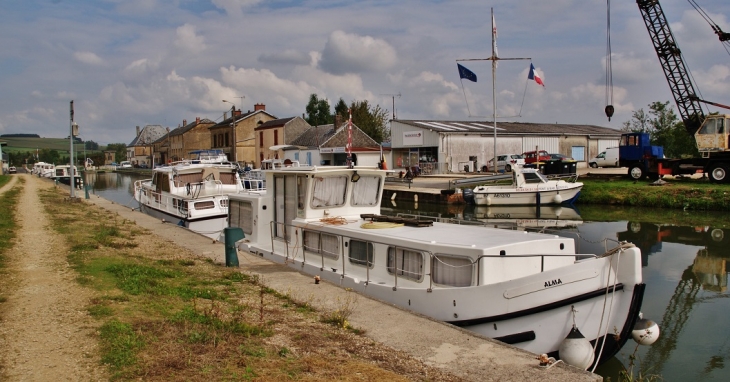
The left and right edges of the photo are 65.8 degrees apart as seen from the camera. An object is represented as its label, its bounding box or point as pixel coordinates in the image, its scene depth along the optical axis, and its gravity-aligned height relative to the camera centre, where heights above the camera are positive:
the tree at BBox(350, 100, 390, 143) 72.94 +6.42
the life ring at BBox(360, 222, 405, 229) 11.02 -1.09
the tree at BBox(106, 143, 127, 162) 154.12 +5.46
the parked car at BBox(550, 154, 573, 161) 47.81 +0.89
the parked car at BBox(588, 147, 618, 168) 44.88 +0.63
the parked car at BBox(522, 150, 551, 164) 46.03 +0.90
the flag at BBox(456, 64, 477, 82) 39.28 +6.60
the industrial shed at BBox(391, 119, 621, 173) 49.59 +2.43
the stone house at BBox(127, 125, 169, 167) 116.42 +6.08
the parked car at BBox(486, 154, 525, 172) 48.11 +0.62
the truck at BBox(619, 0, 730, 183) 31.11 +1.45
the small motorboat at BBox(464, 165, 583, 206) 31.53 -1.32
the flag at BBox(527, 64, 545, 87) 36.89 +5.97
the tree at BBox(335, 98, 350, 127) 80.79 +9.05
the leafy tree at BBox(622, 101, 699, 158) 50.76 +3.27
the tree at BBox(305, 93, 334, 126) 84.06 +8.85
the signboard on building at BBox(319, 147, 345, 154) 52.34 +1.90
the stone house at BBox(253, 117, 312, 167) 64.94 +4.42
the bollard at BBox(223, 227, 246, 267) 12.10 -1.56
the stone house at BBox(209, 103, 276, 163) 71.38 +4.94
